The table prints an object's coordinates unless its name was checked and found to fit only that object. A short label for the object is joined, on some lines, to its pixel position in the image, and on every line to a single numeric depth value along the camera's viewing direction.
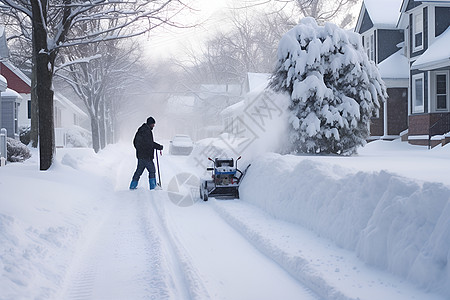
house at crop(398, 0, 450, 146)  20.16
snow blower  10.55
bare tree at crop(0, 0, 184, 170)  12.47
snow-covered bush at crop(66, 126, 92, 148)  36.08
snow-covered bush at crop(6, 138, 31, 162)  18.09
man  12.45
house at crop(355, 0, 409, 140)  25.64
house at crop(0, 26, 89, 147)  24.72
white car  32.22
